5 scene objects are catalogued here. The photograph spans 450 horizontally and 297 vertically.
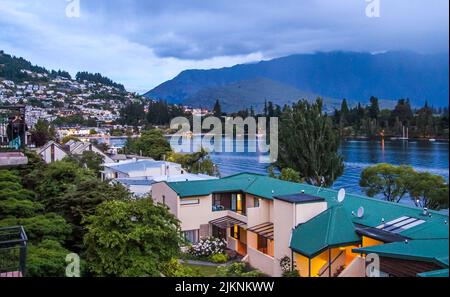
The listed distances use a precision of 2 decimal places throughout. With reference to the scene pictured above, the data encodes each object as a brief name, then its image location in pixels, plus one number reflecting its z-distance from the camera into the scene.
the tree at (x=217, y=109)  66.19
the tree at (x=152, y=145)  44.74
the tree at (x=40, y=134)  37.25
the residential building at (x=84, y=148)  35.22
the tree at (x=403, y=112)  44.56
